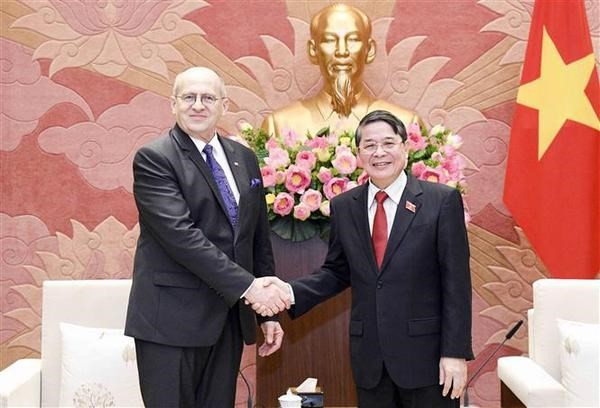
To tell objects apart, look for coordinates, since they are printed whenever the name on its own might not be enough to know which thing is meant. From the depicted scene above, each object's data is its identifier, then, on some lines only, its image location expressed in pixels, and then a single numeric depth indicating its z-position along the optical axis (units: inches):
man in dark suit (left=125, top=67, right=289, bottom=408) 88.7
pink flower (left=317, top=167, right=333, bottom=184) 114.5
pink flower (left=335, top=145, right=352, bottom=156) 115.5
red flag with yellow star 147.4
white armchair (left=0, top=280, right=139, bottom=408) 120.1
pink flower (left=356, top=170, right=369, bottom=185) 115.1
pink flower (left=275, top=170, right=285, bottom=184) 115.5
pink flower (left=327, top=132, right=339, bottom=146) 119.4
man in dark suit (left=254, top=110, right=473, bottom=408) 90.7
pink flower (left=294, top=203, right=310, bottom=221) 113.9
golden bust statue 149.5
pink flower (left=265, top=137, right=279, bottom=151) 120.2
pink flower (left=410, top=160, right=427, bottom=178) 115.2
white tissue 97.6
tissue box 95.9
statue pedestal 116.9
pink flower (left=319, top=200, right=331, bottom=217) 113.7
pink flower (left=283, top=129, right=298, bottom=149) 120.9
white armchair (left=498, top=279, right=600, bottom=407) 111.0
